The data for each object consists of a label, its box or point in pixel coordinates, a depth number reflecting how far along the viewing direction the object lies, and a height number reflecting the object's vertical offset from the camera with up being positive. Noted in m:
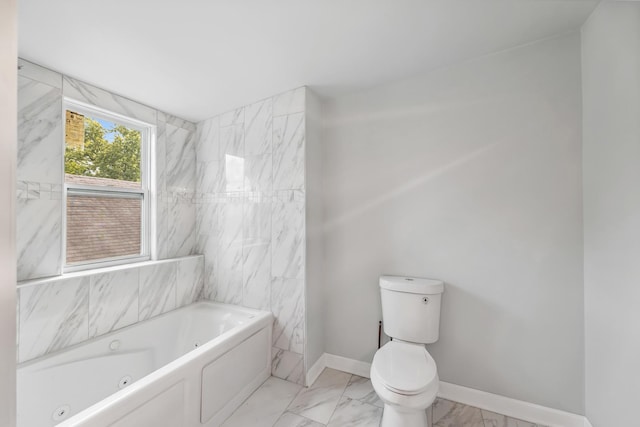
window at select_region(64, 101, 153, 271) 1.92 +0.20
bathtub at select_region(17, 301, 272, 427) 1.27 -0.98
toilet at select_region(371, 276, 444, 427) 1.36 -0.86
